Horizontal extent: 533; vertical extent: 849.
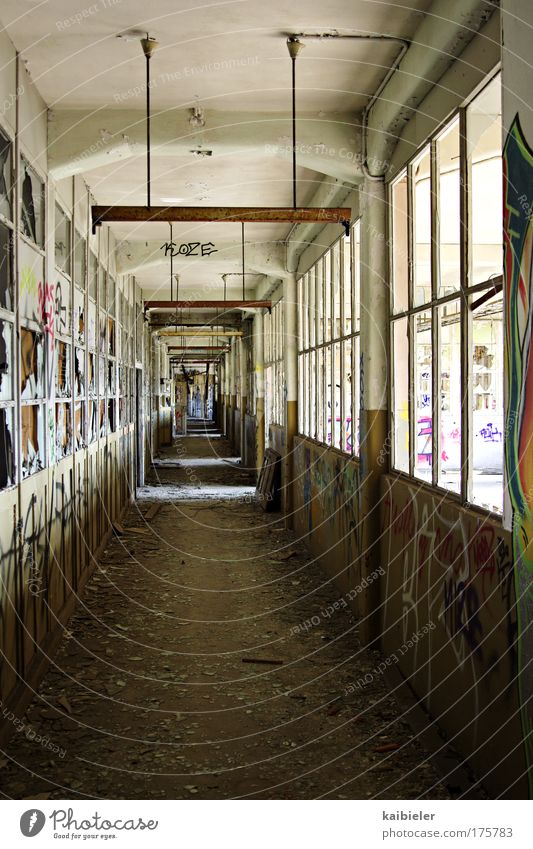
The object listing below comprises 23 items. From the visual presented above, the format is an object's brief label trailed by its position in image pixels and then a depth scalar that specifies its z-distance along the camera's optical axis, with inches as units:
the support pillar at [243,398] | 732.0
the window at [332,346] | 247.6
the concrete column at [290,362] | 386.6
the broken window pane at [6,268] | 158.9
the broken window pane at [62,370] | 226.1
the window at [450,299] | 139.9
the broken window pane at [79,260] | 263.3
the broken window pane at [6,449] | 157.6
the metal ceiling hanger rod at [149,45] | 168.6
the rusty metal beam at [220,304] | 409.7
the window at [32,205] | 181.6
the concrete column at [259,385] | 575.5
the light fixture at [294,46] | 168.1
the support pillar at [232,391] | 916.5
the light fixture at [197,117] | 211.5
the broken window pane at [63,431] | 227.6
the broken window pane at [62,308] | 222.1
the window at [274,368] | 466.6
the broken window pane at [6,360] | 157.6
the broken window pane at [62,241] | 229.6
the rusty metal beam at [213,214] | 207.0
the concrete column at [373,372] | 208.2
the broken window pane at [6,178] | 159.3
